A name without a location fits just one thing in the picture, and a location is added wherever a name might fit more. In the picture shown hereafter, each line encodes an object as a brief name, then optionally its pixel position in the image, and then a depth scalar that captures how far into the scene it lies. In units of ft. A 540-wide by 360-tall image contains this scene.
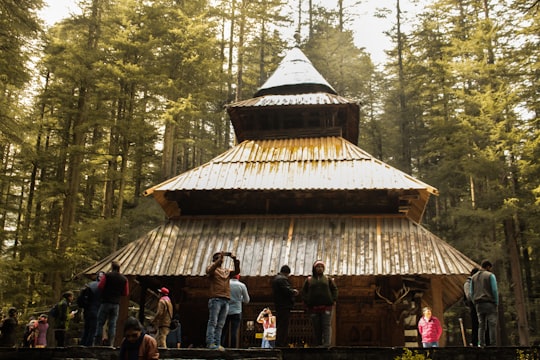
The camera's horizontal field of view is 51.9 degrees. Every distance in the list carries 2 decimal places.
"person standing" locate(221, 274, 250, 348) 37.17
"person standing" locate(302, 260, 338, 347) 33.99
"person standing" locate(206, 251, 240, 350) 33.45
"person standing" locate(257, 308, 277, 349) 45.19
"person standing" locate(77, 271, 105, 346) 36.94
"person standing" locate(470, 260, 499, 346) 35.01
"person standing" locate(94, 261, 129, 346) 36.42
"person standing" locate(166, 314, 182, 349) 48.18
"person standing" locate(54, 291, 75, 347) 40.50
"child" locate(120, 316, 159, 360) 21.21
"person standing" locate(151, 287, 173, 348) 38.29
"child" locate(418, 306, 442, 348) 43.78
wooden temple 50.42
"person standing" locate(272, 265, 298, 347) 34.30
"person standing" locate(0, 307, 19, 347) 43.43
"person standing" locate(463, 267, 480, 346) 38.94
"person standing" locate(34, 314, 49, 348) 48.19
